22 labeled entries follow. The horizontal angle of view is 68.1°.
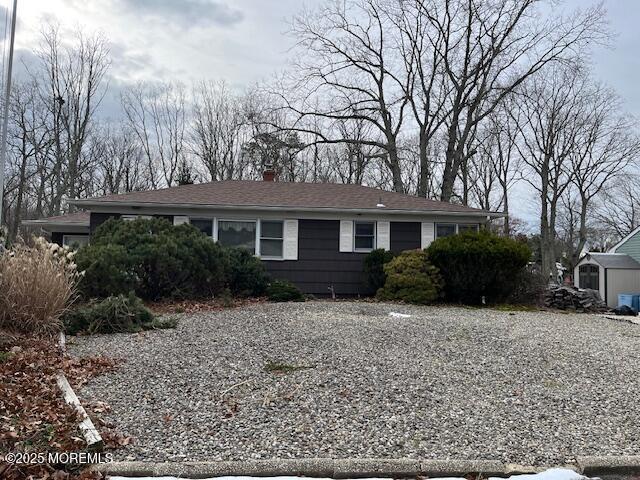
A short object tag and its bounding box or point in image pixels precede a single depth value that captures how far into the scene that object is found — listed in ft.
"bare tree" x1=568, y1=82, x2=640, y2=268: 92.68
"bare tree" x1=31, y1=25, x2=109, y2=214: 83.56
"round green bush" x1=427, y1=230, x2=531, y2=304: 39.93
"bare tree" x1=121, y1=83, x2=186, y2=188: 93.20
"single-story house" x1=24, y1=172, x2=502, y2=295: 44.21
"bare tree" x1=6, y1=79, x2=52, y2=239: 83.10
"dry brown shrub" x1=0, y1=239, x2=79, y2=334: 20.30
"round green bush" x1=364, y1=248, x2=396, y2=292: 43.34
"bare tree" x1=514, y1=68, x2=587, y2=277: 92.27
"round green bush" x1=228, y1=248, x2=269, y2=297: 39.04
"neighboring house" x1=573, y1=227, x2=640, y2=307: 52.26
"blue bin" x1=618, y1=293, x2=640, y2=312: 48.91
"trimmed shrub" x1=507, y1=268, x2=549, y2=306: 43.50
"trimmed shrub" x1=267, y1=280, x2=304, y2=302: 39.19
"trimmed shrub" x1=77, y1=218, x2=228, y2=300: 30.30
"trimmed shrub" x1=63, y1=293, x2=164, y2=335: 22.93
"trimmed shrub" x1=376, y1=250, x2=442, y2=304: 39.83
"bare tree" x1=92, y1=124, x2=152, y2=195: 94.32
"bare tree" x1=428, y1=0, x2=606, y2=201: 70.38
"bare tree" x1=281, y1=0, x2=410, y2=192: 74.95
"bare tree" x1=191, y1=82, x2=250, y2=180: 91.35
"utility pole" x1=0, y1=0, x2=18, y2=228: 25.44
